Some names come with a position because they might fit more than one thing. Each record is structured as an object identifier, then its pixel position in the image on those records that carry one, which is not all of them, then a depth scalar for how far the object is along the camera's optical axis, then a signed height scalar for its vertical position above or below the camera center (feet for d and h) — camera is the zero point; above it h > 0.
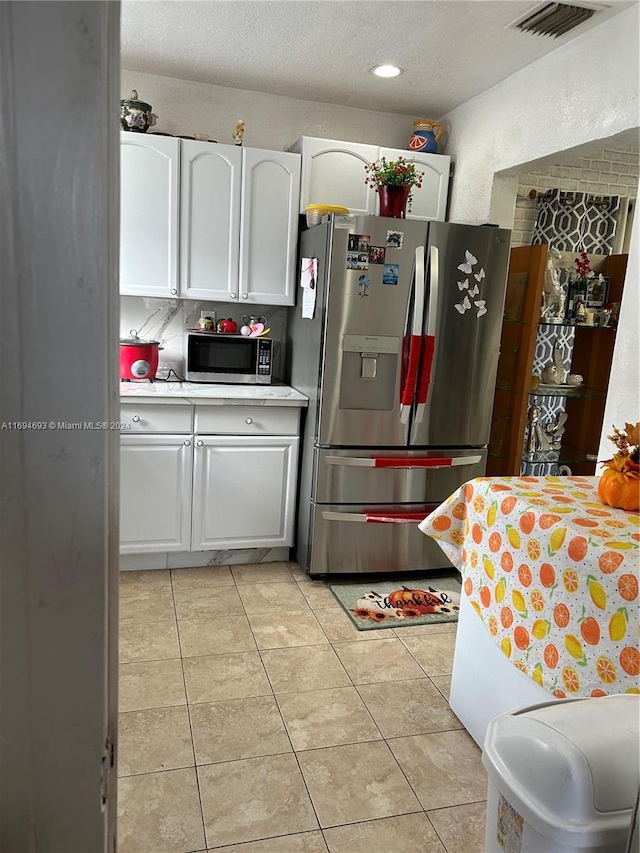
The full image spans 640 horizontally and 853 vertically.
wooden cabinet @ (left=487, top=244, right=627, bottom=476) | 11.24 -0.91
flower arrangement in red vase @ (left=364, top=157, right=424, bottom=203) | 10.78 +2.26
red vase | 10.82 +1.83
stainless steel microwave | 11.57 -1.06
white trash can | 2.80 -2.01
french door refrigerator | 10.16 -1.09
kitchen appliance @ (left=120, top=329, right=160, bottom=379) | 11.03 -1.08
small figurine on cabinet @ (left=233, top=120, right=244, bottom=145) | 11.41 +2.95
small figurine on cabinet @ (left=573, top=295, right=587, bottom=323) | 11.46 +0.21
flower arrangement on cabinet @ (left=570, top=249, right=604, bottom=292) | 11.50 +0.88
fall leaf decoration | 6.02 -1.40
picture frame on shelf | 11.56 +0.58
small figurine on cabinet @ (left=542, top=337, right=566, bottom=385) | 11.88 -0.91
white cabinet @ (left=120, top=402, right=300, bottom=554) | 10.47 -2.96
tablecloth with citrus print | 4.99 -2.24
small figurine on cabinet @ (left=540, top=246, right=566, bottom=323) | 11.35 +0.43
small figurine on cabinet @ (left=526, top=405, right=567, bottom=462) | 11.68 -2.08
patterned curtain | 12.56 +2.01
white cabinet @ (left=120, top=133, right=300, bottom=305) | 10.79 +1.33
